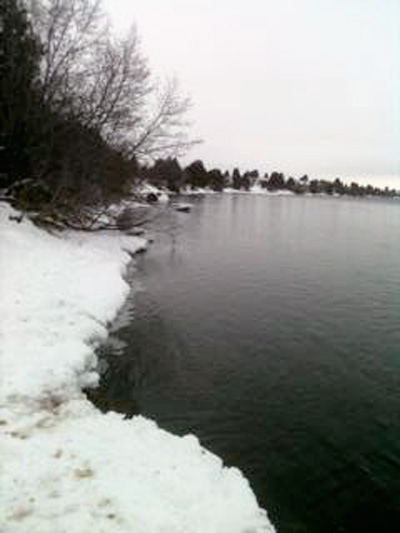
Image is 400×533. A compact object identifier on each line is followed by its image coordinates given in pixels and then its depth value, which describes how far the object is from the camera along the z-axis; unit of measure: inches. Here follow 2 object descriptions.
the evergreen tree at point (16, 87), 843.4
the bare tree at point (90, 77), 898.7
